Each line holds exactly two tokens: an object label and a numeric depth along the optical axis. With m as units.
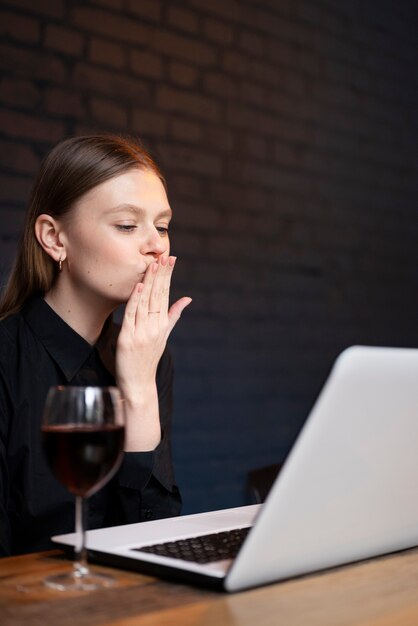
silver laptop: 1.38
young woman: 2.27
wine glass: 1.45
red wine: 1.45
